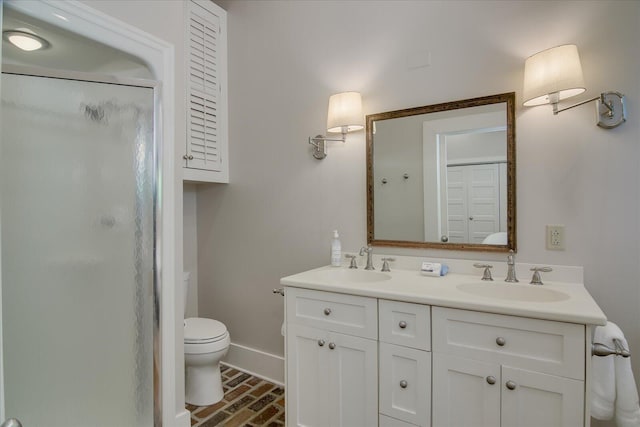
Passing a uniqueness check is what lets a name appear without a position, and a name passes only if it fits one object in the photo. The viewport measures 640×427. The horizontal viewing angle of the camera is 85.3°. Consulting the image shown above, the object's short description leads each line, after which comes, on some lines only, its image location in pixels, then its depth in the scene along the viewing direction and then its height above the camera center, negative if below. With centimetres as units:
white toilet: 212 -91
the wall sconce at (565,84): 148 +56
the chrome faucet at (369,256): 205 -26
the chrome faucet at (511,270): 166 -28
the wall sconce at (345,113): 207 +61
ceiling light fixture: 151 +80
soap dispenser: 212 -24
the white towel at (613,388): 120 -62
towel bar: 115 -46
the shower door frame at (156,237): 154 -10
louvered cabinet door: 245 +92
